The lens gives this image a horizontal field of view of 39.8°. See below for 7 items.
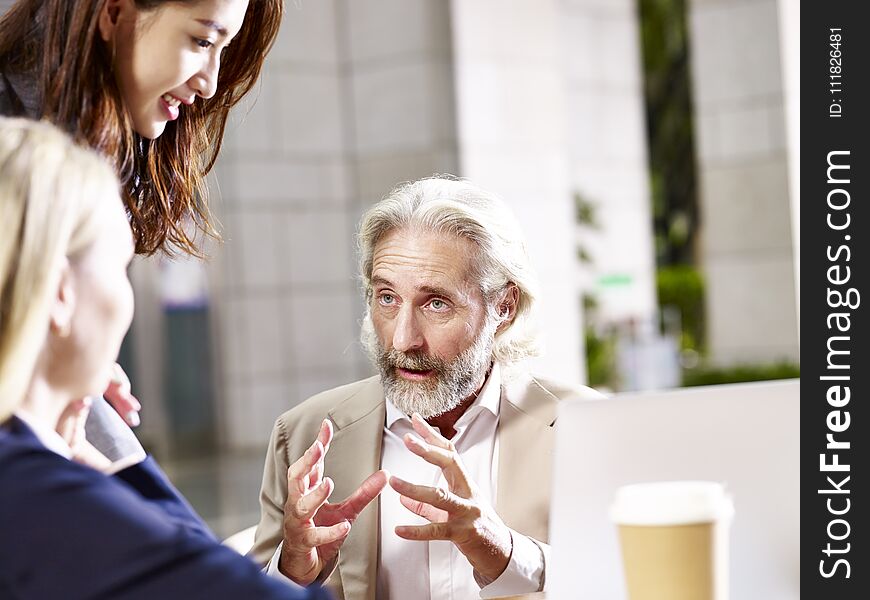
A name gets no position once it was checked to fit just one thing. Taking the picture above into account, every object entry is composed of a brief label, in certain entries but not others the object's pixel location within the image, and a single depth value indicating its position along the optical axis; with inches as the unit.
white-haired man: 82.4
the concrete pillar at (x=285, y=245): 377.7
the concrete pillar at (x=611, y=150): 450.9
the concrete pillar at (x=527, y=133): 303.1
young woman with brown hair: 66.0
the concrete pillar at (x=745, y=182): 350.0
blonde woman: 36.1
